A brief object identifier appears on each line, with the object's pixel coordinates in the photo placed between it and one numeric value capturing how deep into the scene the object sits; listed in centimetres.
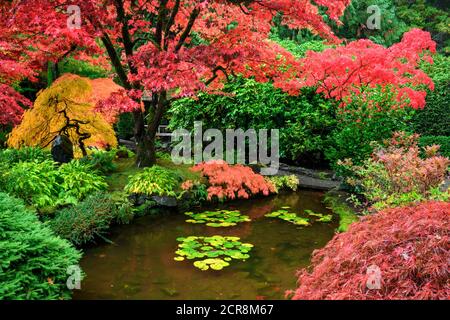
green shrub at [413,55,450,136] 1352
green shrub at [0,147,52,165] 858
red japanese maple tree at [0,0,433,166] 732
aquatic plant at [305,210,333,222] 771
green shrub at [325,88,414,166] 905
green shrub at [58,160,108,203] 741
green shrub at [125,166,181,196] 805
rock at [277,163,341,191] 1025
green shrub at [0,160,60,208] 682
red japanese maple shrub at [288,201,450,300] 316
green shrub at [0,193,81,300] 376
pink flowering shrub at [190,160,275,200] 895
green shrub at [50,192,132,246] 614
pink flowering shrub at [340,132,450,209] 536
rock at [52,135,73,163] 868
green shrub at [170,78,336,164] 1147
